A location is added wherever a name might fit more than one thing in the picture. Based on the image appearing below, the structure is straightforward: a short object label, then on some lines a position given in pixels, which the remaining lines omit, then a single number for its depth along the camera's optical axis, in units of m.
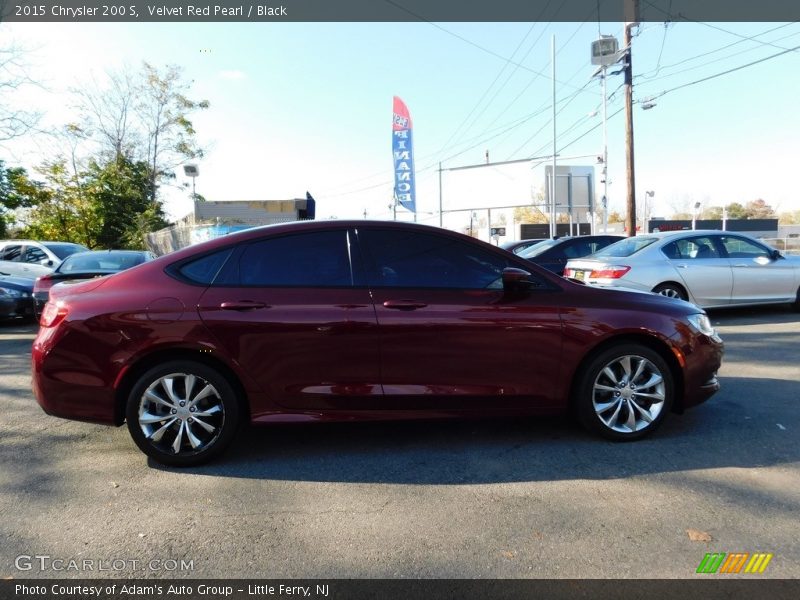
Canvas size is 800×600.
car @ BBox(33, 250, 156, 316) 8.20
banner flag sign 32.16
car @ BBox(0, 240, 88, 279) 12.18
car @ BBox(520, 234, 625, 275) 11.48
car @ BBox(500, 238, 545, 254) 15.08
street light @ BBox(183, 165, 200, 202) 30.62
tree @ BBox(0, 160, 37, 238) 24.69
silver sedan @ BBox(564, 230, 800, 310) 8.44
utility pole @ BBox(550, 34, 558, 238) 27.60
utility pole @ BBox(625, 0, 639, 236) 17.17
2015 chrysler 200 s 3.44
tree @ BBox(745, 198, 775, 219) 97.12
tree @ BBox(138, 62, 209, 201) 38.19
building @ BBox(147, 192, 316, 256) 29.38
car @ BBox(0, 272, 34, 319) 9.30
